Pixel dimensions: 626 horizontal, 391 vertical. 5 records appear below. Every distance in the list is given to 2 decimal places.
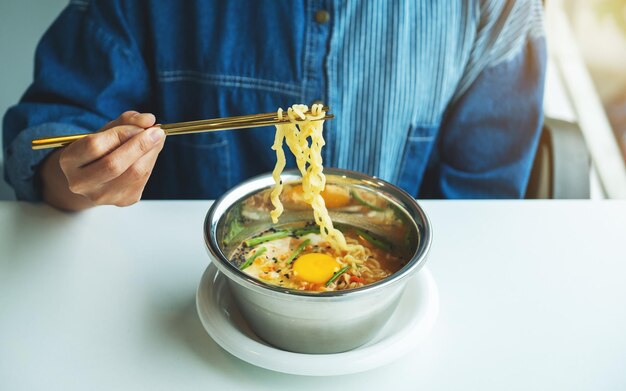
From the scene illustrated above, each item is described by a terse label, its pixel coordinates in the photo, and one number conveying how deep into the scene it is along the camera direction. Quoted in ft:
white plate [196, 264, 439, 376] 3.03
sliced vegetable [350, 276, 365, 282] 3.52
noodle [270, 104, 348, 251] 3.85
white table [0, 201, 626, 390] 3.18
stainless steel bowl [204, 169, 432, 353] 2.92
